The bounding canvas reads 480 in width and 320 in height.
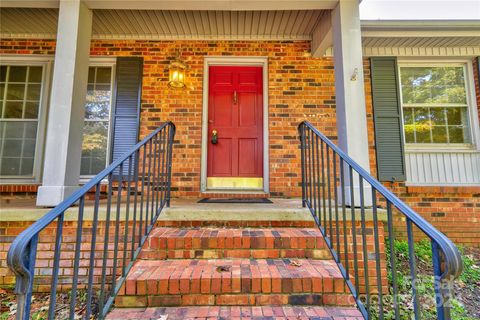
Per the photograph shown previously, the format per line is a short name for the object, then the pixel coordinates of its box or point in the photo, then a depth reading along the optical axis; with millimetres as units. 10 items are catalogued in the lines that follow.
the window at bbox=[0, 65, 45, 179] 3730
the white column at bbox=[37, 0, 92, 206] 2447
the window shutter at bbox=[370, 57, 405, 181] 3820
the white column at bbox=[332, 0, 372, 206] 2553
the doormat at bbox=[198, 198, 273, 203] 3160
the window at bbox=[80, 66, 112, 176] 3760
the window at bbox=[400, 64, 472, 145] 4059
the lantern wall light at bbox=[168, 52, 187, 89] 3641
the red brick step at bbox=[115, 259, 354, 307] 1589
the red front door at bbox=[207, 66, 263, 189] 3836
